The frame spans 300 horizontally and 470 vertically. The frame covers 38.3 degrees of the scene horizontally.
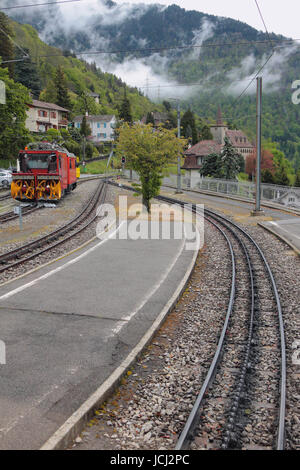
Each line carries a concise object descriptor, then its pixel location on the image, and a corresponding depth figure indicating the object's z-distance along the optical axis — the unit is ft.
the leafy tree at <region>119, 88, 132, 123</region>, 380.37
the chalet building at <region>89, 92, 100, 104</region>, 558.65
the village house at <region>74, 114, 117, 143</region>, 412.98
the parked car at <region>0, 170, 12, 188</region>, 129.90
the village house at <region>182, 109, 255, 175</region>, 467.93
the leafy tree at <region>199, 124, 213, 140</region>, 433.23
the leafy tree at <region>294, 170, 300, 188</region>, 221.89
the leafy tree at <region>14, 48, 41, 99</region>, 332.80
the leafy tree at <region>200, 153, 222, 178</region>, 212.23
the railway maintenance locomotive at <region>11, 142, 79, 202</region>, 91.35
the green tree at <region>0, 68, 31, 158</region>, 151.64
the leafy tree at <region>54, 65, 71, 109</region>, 377.50
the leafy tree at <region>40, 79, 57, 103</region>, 381.40
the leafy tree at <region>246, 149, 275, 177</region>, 373.61
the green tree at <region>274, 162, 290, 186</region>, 224.12
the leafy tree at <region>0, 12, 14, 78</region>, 263.49
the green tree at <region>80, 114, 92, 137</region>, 344.20
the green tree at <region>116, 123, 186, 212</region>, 85.30
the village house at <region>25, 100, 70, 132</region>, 287.69
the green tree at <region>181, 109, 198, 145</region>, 417.08
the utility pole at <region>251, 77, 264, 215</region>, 90.37
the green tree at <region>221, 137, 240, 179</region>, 196.34
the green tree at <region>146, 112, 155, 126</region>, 503.12
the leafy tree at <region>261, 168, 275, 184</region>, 234.38
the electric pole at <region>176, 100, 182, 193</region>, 138.18
